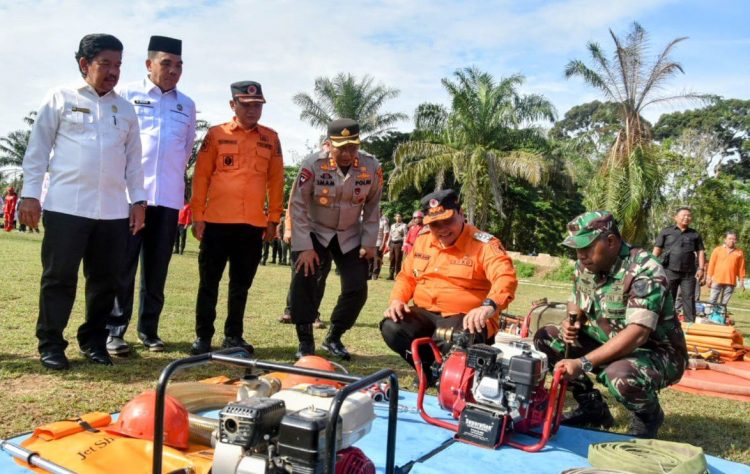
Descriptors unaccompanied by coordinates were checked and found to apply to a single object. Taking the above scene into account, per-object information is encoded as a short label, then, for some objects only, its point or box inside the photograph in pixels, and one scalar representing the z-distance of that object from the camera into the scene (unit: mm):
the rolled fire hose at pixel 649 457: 3096
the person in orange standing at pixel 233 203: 5324
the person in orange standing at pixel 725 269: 11875
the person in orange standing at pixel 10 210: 26194
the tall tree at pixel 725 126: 51719
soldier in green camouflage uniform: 3688
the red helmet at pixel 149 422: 3041
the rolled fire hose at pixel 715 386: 5574
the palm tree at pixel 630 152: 19672
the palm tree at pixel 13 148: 49750
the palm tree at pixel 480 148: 27828
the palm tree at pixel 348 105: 32656
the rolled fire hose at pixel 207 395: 2906
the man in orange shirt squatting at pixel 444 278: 4496
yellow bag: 2748
